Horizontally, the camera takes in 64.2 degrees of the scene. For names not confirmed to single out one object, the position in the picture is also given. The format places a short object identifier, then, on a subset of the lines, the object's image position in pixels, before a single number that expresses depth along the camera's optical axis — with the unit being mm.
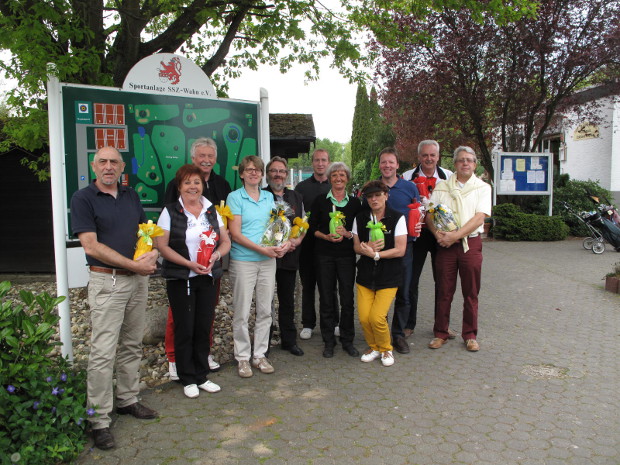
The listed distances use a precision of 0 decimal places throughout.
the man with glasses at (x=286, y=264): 4832
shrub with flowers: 2980
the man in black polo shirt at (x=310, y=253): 5570
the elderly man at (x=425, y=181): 5449
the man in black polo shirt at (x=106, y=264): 3287
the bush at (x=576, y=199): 15305
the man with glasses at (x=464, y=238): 5109
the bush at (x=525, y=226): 14422
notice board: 14812
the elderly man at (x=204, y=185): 4305
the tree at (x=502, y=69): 13742
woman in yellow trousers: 4719
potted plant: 7871
